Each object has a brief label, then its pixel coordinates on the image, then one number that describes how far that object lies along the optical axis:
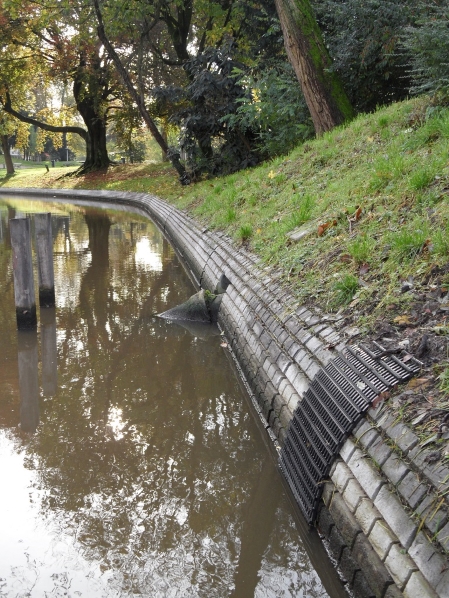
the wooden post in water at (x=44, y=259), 8.42
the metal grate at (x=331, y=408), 3.61
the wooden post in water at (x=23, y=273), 7.50
